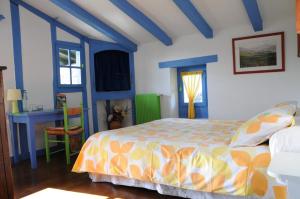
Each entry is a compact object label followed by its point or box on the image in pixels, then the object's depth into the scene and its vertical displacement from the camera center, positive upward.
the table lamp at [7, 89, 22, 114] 3.41 -0.02
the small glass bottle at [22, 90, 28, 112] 3.76 -0.12
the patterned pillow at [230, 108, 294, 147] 1.80 -0.30
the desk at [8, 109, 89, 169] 3.32 -0.37
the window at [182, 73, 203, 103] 4.55 -0.07
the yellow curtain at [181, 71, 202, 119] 4.57 +0.03
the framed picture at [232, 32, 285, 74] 3.68 +0.47
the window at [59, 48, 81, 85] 4.32 +0.44
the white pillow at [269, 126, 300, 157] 1.58 -0.36
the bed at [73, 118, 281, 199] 1.79 -0.59
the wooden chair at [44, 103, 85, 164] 3.52 -0.53
